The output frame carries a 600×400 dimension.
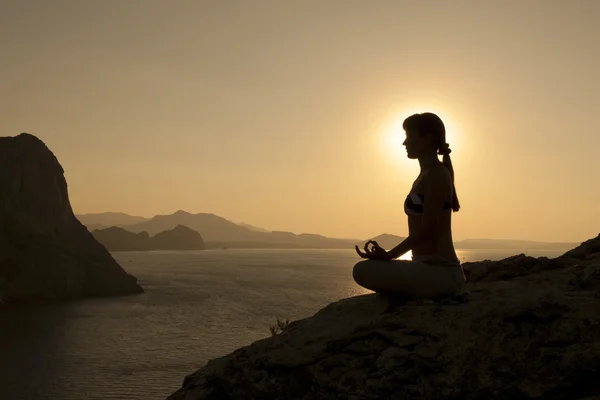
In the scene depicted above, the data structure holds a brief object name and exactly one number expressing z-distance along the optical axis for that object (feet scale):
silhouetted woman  17.04
